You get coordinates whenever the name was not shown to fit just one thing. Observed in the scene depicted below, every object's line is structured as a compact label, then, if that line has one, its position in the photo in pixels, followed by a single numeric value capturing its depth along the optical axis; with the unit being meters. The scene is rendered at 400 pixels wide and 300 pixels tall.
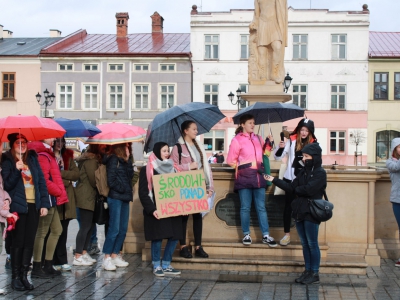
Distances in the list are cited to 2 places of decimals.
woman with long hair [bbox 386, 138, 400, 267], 9.16
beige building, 46.34
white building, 44.09
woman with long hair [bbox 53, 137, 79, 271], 9.07
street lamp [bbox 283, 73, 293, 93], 21.09
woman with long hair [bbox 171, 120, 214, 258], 9.01
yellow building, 44.09
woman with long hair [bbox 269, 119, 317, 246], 8.80
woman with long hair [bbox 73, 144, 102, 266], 9.38
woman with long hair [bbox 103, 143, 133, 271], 8.98
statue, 11.41
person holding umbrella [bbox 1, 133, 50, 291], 7.67
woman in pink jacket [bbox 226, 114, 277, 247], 9.11
